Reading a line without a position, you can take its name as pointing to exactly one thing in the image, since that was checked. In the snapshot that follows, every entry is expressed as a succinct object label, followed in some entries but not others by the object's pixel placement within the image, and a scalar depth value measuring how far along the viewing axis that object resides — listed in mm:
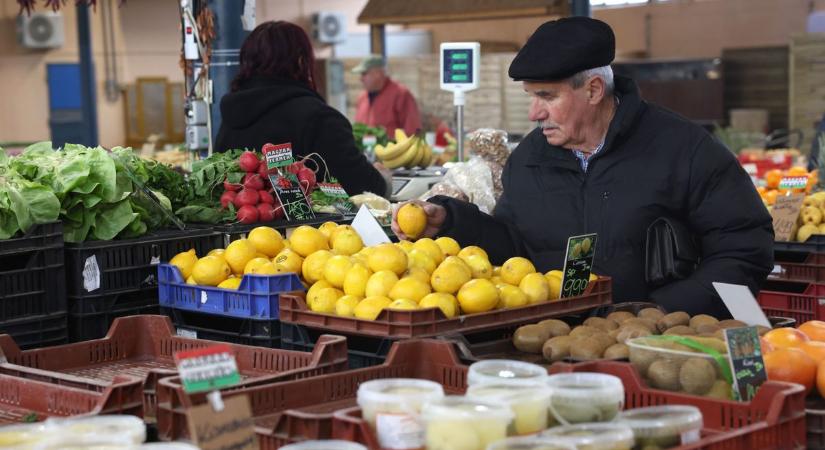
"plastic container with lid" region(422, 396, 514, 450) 1822
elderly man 3525
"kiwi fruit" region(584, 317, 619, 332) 2744
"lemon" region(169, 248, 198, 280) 3186
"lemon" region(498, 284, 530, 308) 2873
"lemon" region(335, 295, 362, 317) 2746
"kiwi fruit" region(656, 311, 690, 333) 2756
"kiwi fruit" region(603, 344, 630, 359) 2437
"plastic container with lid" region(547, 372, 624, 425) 1977
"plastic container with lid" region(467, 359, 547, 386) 2109
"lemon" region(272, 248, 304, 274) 3127
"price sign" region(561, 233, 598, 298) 2910
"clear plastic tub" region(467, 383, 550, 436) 1923
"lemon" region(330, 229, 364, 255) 3219
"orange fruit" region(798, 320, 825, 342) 2699
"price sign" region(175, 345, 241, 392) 1889
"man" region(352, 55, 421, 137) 10531
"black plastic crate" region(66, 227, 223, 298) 3193
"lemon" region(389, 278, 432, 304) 2771
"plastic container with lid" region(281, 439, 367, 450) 1789
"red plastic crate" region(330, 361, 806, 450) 1954
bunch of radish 3824
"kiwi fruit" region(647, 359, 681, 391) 2260
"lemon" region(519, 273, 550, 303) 2926
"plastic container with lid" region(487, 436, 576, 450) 1770
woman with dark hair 5211
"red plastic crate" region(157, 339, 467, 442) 2023
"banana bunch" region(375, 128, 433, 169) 6902
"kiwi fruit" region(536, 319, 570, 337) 2701
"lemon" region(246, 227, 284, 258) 3301
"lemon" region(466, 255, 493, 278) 3068
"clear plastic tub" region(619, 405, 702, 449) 1930
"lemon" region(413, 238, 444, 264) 3076
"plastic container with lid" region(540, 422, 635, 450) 1822
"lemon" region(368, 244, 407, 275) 2914
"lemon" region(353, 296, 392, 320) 2688
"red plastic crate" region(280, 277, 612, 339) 2549
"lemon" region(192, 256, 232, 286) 3080
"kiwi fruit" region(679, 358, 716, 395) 2230
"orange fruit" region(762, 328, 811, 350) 2518
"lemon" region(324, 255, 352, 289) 2924
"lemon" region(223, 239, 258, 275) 3162
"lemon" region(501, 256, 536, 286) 3045
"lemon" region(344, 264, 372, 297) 2863
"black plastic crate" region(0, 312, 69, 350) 3027
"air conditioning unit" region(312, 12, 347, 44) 16438
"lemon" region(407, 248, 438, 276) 2986
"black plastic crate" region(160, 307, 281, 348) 2906
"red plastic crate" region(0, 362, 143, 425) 2188
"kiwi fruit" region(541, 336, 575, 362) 2545
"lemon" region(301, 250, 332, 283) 3045
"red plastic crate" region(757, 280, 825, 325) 4198
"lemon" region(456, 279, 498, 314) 2758
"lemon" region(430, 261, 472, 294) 2859
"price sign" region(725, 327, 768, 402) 2167
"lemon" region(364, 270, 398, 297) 2803
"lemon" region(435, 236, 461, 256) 3248
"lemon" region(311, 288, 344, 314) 2779
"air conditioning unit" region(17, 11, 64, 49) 14273
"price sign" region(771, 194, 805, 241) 4535
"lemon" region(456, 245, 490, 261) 3139
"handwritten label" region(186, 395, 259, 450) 1772
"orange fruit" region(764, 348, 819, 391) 2344
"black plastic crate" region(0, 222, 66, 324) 3024
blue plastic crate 2904
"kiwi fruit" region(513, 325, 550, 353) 2680
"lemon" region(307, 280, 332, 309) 2828
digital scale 5812
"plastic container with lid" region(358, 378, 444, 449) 1900
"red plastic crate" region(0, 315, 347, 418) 2473
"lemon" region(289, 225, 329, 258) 3236
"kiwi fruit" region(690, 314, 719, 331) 2728
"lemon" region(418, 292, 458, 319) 2719
